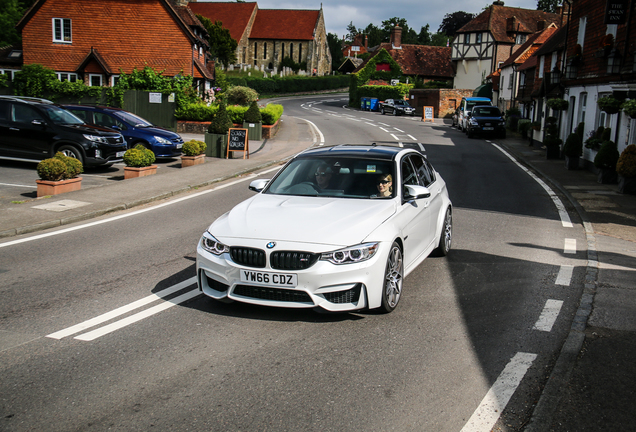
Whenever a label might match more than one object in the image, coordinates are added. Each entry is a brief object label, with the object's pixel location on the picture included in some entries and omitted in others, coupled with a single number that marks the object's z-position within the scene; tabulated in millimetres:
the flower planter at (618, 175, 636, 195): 15422
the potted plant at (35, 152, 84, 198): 12961
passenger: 6801
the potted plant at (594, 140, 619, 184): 17203
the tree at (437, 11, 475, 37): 115625
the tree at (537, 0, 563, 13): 116375
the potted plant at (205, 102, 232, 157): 21438
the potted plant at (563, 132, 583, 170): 20609
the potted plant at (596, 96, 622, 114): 18109
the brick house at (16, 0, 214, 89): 38500
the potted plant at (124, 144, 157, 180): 16078
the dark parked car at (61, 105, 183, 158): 19594
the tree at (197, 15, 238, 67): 74812
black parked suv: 16547
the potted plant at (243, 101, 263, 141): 28469
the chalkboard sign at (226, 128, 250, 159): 21281
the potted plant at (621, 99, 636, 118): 15797
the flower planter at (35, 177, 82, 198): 13039
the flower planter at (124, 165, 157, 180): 16156
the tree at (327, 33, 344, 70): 121938
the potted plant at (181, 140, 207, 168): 18969
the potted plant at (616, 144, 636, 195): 15281
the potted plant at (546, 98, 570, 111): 25266
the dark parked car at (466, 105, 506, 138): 34000
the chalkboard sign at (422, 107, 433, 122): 50031
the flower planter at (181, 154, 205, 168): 19094
